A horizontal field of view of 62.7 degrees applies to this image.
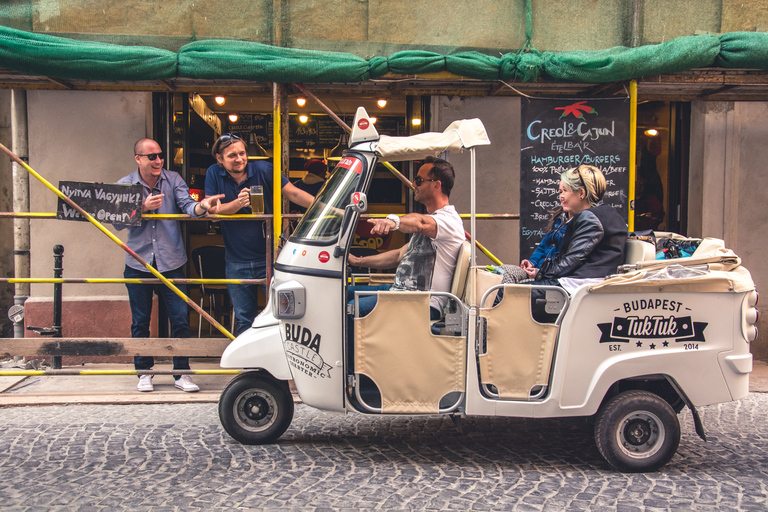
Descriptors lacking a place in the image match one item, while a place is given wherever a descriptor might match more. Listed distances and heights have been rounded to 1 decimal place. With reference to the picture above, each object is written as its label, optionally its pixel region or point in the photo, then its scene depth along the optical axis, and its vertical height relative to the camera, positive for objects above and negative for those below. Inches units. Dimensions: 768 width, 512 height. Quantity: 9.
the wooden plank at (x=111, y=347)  223.3 -41.1
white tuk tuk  157.4 -28.0
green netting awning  211.6 +59.3
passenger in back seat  165.8 -3.6
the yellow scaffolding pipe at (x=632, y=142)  234.4 +34.5
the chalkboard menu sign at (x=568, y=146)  240.1 +33.2
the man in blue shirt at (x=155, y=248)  235.3 -6.3
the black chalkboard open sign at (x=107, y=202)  225.9 +10.5
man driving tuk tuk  171.5 -2.7
